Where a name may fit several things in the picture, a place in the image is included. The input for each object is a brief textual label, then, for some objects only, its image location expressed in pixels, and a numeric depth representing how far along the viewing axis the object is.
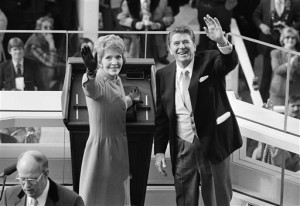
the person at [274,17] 15.34
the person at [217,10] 14.92
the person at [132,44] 12.01
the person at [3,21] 14.52
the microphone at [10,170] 9.63
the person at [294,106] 11.65
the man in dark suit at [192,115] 10.20
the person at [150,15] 14.27
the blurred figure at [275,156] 11.45
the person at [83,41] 11.89
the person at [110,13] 14.81
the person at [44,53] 12.11
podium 10.38
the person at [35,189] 8.72
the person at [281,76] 11.78
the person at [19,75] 12.07
